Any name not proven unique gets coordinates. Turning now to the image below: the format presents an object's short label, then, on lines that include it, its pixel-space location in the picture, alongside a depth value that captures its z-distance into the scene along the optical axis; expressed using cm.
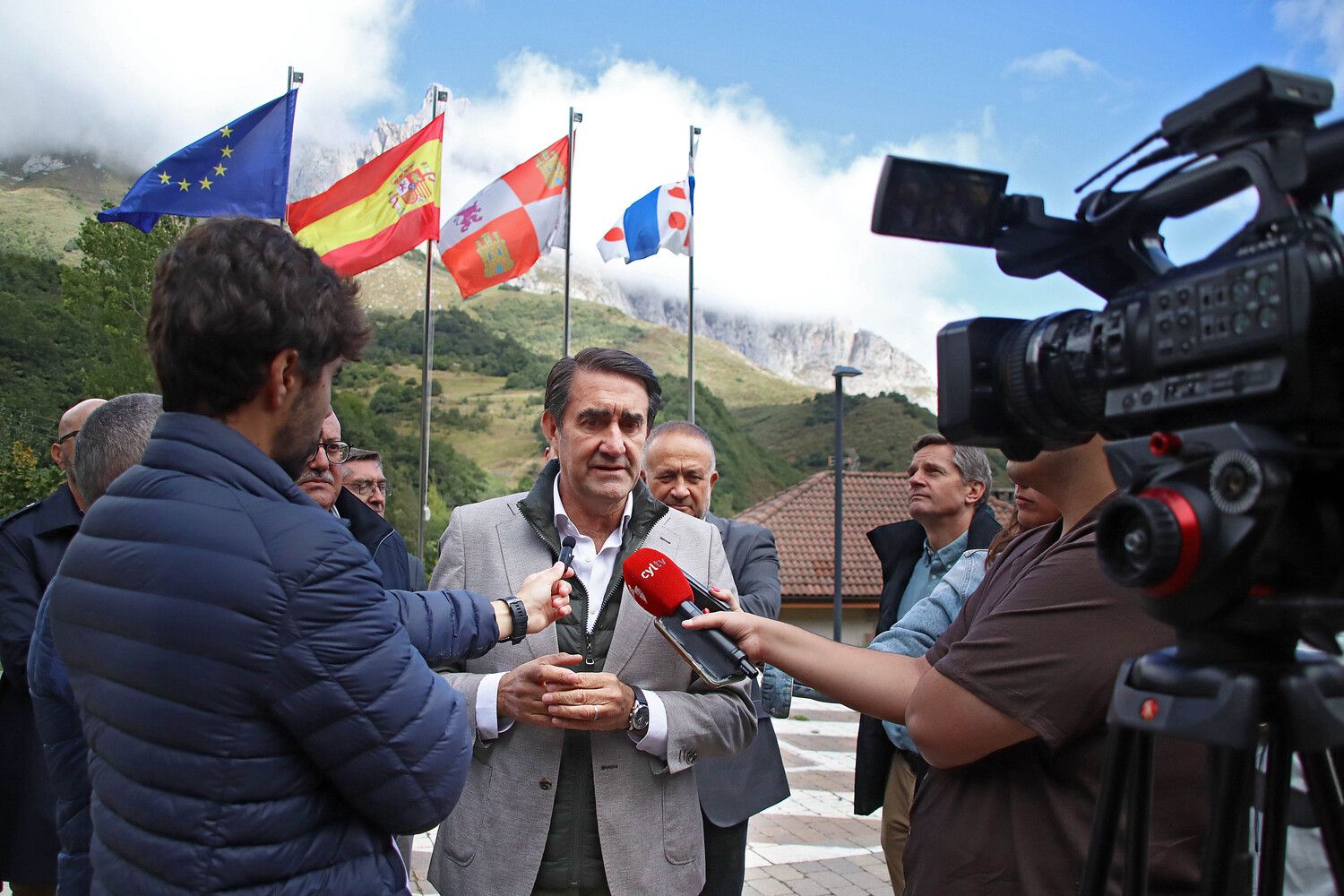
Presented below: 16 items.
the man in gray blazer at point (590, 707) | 229
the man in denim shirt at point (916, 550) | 396
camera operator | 160
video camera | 97
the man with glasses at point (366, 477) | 522
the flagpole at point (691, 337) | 1622
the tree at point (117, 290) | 3092
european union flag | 1069
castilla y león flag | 1332
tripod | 102
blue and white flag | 1503
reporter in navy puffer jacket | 135
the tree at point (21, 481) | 2700
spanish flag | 1253
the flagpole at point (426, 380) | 1404
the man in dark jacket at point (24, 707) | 305
